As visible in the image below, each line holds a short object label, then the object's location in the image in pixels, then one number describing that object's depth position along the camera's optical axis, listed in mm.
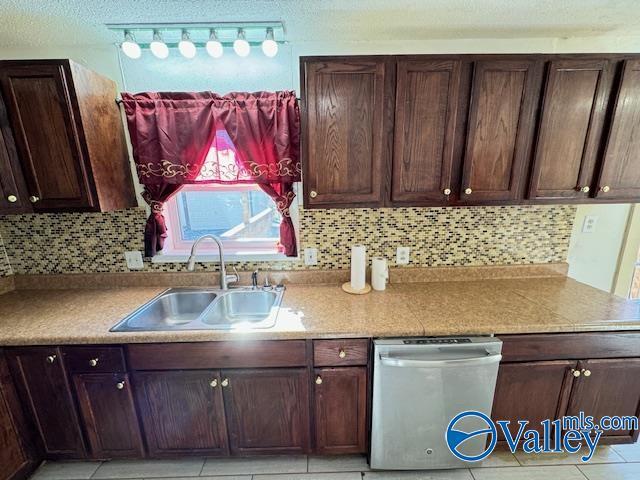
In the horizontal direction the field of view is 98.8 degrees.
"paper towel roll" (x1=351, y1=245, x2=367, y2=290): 1647
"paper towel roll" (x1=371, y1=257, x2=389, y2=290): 1704
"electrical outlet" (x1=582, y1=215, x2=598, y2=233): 1836
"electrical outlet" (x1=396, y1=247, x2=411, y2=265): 1840
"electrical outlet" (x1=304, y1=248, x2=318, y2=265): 1834
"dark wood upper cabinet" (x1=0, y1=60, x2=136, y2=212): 1328
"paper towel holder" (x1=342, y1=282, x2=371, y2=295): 1682
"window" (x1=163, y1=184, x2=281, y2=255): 1881
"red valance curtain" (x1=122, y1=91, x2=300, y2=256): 1598
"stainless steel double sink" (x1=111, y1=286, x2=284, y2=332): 1701
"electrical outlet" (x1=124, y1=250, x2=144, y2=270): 1843
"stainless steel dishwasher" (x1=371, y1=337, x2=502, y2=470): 1285
